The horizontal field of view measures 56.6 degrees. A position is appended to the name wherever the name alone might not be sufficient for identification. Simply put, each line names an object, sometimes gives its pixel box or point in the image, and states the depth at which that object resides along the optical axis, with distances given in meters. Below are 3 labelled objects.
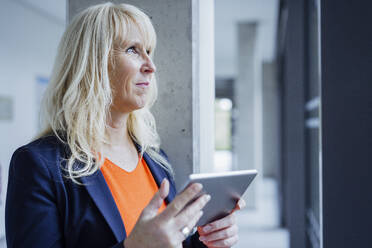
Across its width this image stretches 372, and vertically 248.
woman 1.09
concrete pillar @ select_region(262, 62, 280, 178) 11.59
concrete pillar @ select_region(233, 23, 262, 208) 6.94
